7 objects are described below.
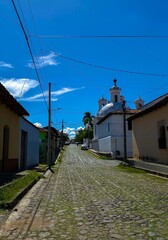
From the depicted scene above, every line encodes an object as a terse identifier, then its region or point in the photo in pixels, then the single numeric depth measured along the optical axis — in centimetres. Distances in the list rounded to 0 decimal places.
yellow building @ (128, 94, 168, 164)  1270
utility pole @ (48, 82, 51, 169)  1892
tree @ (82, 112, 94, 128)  6708
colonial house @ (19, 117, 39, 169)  1464
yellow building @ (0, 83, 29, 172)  1000
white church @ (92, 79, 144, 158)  3224
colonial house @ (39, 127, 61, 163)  2519
